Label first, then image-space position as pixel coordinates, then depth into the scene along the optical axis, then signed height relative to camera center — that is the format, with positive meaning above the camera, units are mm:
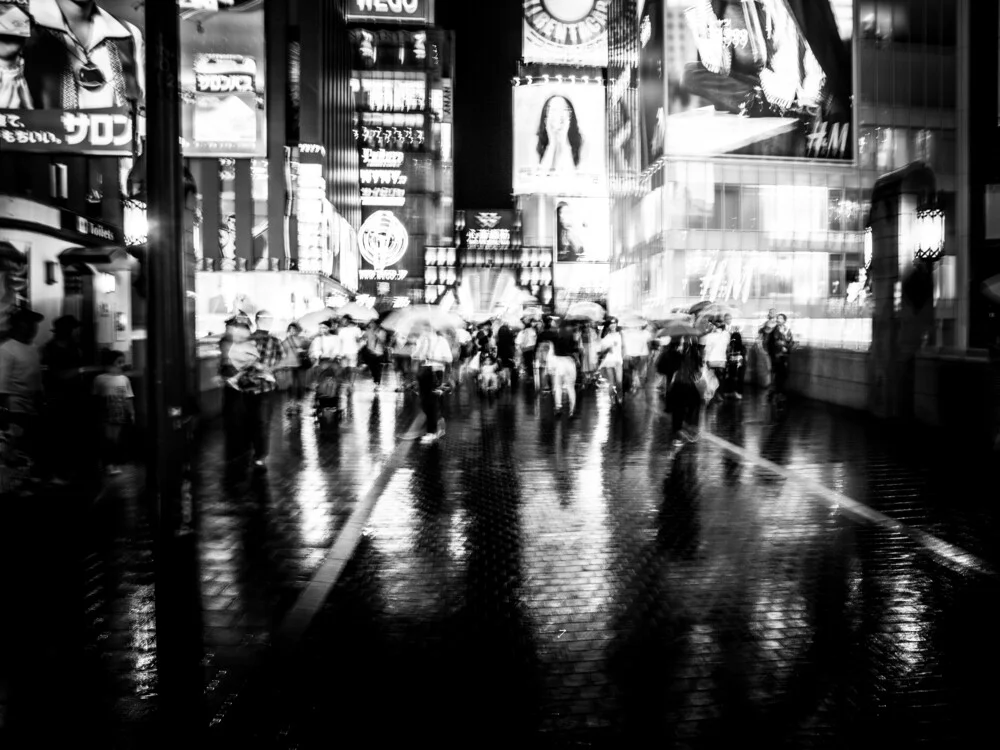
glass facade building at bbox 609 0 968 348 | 46094 +8338
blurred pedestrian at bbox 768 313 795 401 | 19531 -491
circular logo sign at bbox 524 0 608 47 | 94625 +34144
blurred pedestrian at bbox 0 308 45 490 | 8391 -308
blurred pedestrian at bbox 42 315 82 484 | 9617 -600
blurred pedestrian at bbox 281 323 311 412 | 19391 -469
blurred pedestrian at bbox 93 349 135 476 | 10203 -753
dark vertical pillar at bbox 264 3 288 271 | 50438 +11916
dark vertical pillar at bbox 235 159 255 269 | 51969 +7581
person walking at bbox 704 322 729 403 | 18906 -328
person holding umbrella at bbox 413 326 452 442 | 13531 -545
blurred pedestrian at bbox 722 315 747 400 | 19906 -683
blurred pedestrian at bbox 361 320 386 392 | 22781 -366
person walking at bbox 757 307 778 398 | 20417 -206
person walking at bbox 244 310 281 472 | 10703 -763
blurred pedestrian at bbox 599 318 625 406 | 18703 -518
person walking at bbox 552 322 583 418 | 16328 -657
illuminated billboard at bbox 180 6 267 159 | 25641 +7391
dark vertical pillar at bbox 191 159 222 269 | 51875 +7401
